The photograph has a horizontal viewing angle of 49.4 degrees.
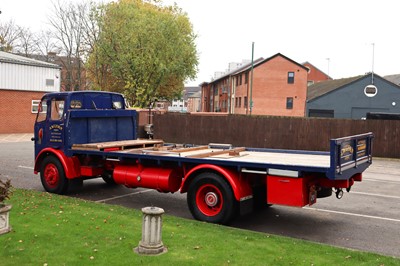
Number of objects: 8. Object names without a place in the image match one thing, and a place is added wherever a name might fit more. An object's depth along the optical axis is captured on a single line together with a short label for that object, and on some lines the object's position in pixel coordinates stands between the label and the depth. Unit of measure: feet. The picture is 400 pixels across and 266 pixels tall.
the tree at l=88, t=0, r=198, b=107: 133.49
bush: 24.58
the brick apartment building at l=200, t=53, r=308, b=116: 173.88
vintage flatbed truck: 27.07
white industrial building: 111.75
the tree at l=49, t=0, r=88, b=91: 161.38
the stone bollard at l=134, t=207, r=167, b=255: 20.93
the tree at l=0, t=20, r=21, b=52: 210.79
